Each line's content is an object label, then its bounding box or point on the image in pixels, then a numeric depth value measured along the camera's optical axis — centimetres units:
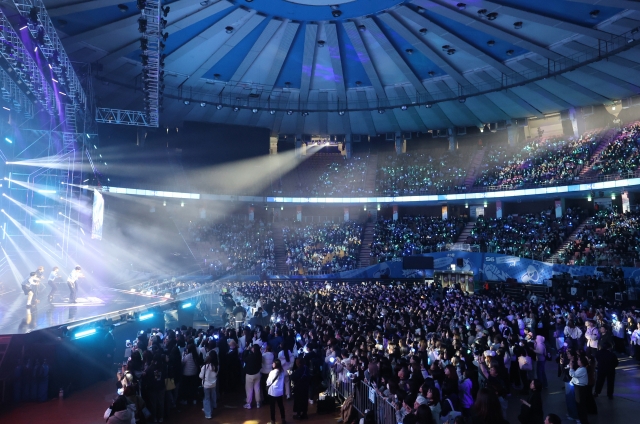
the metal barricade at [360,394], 776
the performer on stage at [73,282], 1727
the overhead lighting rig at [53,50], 1340
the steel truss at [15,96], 1700
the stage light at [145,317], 1597
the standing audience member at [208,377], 955
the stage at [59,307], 1217
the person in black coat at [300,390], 972
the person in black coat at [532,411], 670
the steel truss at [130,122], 2333
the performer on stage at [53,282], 1684
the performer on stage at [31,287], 1564
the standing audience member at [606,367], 1012
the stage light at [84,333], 1202
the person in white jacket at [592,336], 1202
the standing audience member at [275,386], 914
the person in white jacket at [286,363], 1106
